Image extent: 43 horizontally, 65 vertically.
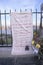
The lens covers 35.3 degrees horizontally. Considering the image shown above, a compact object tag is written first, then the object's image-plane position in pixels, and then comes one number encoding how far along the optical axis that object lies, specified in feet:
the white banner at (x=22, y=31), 5.02
